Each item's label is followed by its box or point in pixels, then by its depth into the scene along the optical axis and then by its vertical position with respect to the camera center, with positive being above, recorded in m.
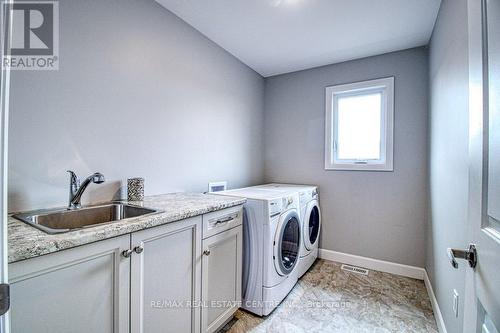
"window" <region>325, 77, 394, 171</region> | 2.47 +0.50
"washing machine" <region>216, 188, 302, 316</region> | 1.73 -0.68
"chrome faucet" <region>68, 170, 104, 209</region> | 1.24 -0.12
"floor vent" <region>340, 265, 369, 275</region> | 2.46 -1.16
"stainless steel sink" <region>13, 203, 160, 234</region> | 1.09 -0.28
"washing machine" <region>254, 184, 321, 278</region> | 2.28 -0.58
